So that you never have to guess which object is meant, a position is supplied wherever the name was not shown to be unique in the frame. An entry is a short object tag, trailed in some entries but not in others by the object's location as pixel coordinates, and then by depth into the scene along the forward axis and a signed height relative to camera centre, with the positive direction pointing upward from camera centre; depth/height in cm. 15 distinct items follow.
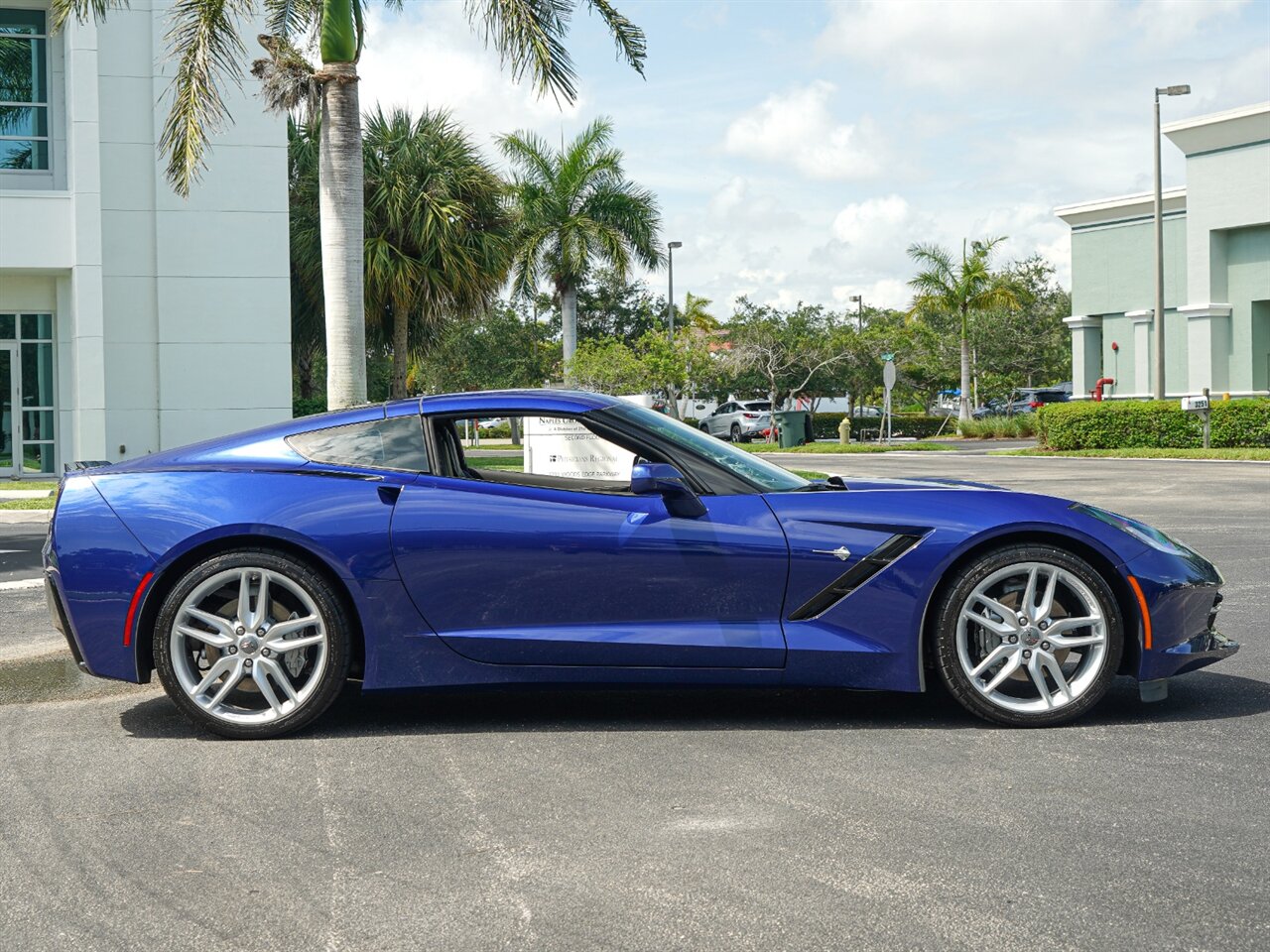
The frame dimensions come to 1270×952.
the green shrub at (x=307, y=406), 2790 +84
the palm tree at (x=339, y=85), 1432 +390
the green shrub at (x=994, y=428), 4181 +43
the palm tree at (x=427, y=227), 2870 +464
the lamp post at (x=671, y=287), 4890 +567
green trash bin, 4050 +47
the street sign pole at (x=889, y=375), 3703 +185
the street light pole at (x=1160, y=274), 3077 +385
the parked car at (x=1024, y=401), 6225 +197
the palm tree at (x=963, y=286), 5300 +614
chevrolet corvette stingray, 514 -55
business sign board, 1138 -7
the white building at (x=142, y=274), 2361 +302
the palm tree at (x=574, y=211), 3741 +639
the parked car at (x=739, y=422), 4784 +75
